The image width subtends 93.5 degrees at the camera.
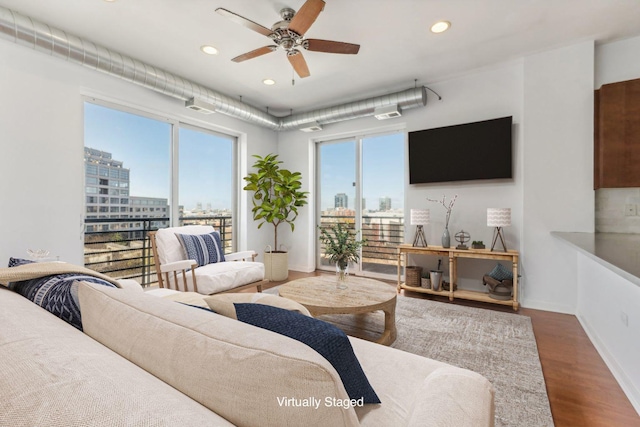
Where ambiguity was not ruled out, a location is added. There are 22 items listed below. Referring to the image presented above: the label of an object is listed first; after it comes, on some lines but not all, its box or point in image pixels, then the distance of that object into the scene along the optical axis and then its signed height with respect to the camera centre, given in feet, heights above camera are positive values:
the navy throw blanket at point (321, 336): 2.43 -1.01
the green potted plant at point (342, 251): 8.64 -1.10
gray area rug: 5.59 -3.50
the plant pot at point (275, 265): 15.58 -2.73
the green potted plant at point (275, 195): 15.64 +0.91
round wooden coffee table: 7.26 -2.23
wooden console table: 10.75 -1.86
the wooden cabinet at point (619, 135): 9.45 +2.51
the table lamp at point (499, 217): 11.09 -0.15
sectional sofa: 1.67 -1.05
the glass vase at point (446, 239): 12.35 -1.08
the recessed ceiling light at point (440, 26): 9.14 +5.78
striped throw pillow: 11.04 -1.34
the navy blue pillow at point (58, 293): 3.36 -1.00
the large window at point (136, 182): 11.23 +1.27
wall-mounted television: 11.93 +2.57
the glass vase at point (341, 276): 8.80 -1.89
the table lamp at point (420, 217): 12.72 -0.18
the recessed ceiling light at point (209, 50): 10.43 +5.73
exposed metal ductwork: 8.24 +4.93
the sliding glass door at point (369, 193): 15.58 +1.09
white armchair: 9.93 -2.00
